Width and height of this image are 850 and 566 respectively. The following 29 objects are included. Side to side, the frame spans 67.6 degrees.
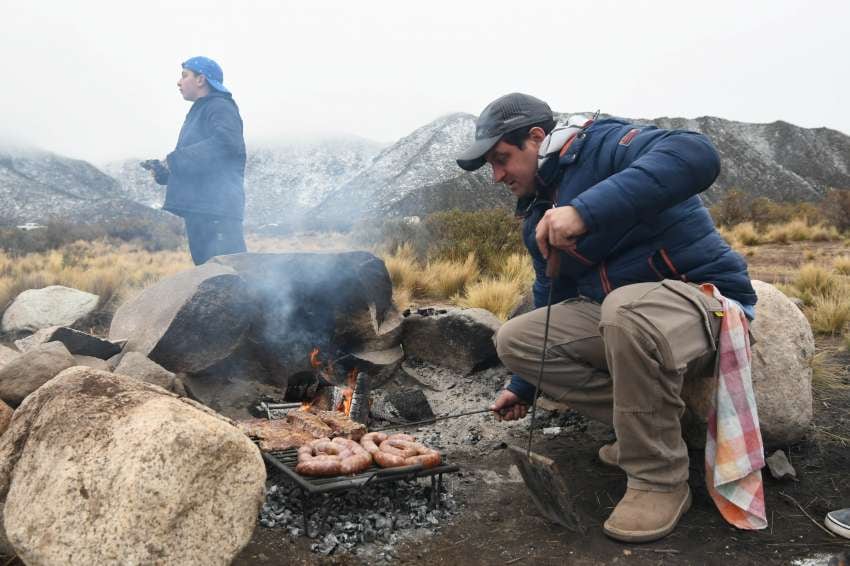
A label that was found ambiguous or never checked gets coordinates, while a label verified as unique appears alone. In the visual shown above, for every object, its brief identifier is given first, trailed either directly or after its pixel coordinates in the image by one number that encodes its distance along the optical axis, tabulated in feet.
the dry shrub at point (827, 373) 14.53
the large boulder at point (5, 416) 9.09
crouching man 8.53
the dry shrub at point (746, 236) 52.54
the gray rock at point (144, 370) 12.82
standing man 18.90
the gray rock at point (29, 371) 10.66
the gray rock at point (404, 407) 15.03
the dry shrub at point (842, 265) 33.32
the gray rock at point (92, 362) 13.51
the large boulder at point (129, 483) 6.36
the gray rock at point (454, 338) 17.35
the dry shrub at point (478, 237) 33.04
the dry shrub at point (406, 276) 26.50
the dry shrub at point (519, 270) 27.31
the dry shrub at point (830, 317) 19.90
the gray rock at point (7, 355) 12.16
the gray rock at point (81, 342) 13.94
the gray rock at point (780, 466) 10.30
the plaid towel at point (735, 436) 8.77
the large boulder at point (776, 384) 10.89
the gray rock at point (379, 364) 17.08
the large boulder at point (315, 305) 16.15
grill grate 9.01
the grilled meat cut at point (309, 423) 12.15
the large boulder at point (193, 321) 14.30
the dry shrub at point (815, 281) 26.48
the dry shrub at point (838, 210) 59.21
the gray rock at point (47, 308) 22.49
